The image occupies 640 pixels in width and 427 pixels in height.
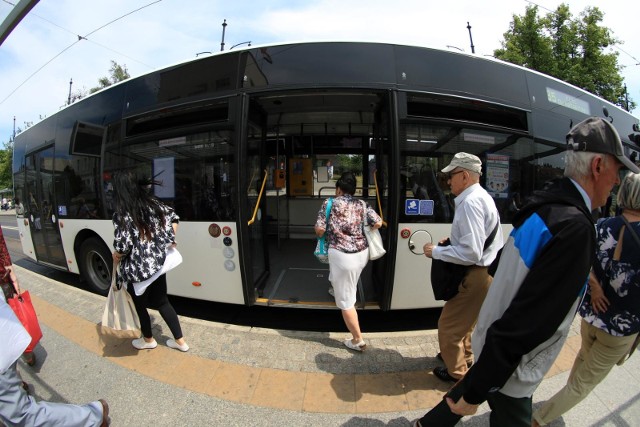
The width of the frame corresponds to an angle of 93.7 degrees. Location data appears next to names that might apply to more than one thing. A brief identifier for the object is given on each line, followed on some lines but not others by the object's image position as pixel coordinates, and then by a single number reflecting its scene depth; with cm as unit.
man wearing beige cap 203
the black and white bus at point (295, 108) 297
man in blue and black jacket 103
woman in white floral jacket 260
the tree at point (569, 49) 1345
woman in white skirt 279
